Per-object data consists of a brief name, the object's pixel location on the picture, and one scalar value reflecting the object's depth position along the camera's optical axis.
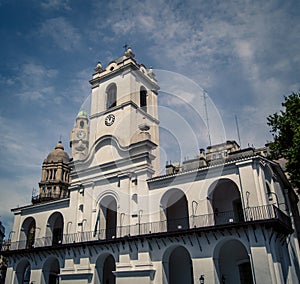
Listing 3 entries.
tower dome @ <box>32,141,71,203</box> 51.72
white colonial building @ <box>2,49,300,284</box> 19.05
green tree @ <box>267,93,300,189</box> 18.92
